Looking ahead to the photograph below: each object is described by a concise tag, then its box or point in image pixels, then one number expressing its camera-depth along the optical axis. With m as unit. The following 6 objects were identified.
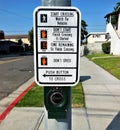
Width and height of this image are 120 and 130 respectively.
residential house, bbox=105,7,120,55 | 17.66
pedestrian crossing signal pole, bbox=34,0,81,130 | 1.06
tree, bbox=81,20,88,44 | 45.99
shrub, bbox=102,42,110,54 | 21.39
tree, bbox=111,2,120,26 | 25.21
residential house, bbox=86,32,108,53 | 24.53
